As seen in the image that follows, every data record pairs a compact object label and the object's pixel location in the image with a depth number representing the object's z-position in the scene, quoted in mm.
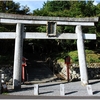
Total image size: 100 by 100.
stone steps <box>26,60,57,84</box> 10962
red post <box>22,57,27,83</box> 10224
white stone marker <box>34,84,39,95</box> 6886
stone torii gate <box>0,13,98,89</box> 8493
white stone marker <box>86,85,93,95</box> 6992
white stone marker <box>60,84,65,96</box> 6861
